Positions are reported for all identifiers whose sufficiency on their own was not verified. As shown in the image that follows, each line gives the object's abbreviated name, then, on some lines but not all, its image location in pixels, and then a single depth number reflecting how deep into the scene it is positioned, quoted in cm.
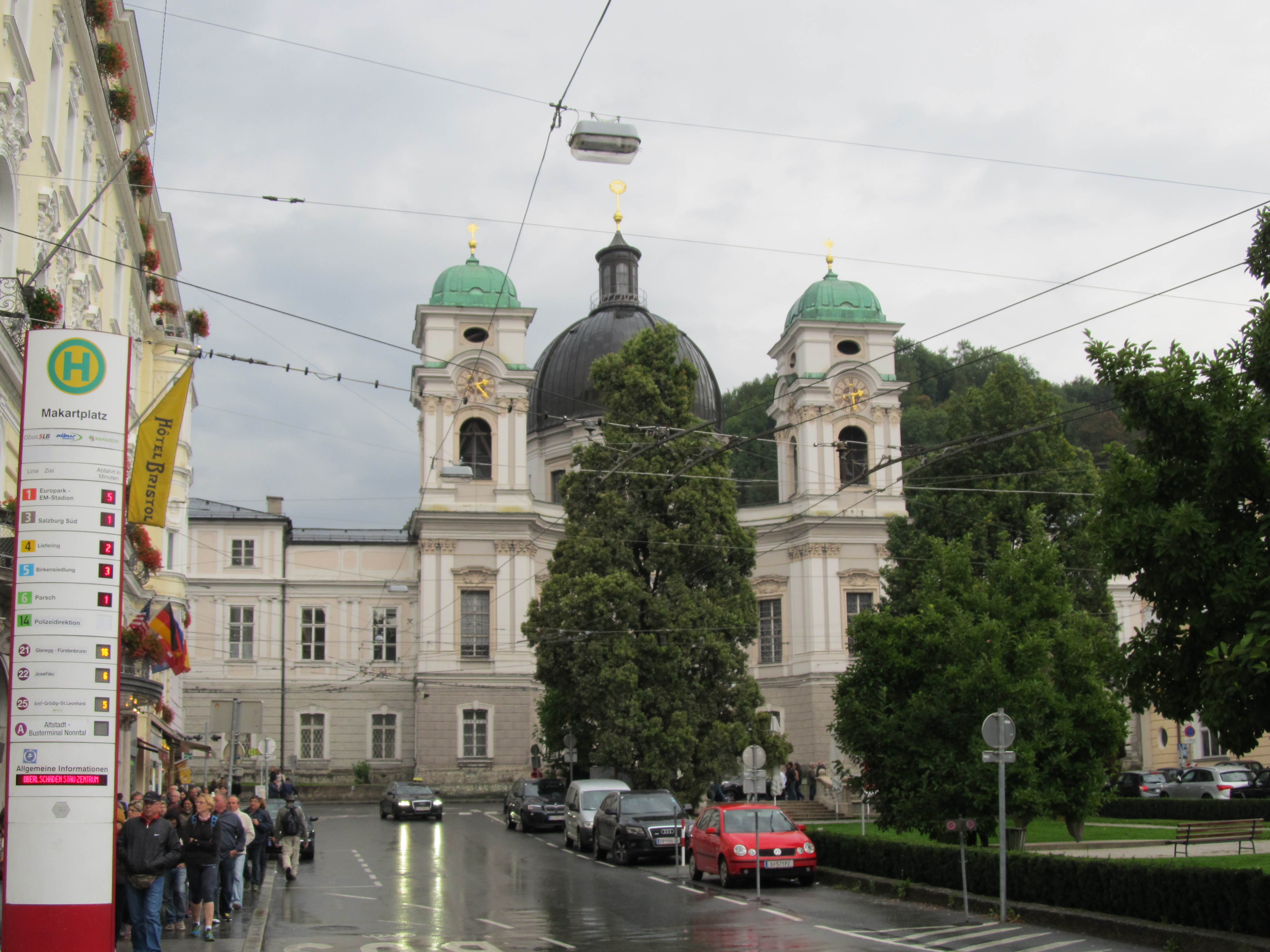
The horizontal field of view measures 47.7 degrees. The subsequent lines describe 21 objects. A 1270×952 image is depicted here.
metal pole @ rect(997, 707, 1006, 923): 1850
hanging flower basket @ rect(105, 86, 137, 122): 2481
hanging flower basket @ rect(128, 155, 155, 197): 2700
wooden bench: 2427
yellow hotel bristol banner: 2331
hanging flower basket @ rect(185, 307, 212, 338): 2997
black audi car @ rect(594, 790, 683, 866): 2983
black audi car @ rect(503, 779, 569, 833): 4062
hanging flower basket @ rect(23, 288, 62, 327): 1781
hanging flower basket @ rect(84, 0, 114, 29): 2216
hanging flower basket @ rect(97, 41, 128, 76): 2364
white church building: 5800
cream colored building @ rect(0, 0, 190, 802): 1880
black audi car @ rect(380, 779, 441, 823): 4428
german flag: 2841
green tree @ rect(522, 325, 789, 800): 3938
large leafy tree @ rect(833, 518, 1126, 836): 2239
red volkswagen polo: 2439
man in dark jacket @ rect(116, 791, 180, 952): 1476
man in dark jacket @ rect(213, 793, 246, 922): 1861
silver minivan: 3403
